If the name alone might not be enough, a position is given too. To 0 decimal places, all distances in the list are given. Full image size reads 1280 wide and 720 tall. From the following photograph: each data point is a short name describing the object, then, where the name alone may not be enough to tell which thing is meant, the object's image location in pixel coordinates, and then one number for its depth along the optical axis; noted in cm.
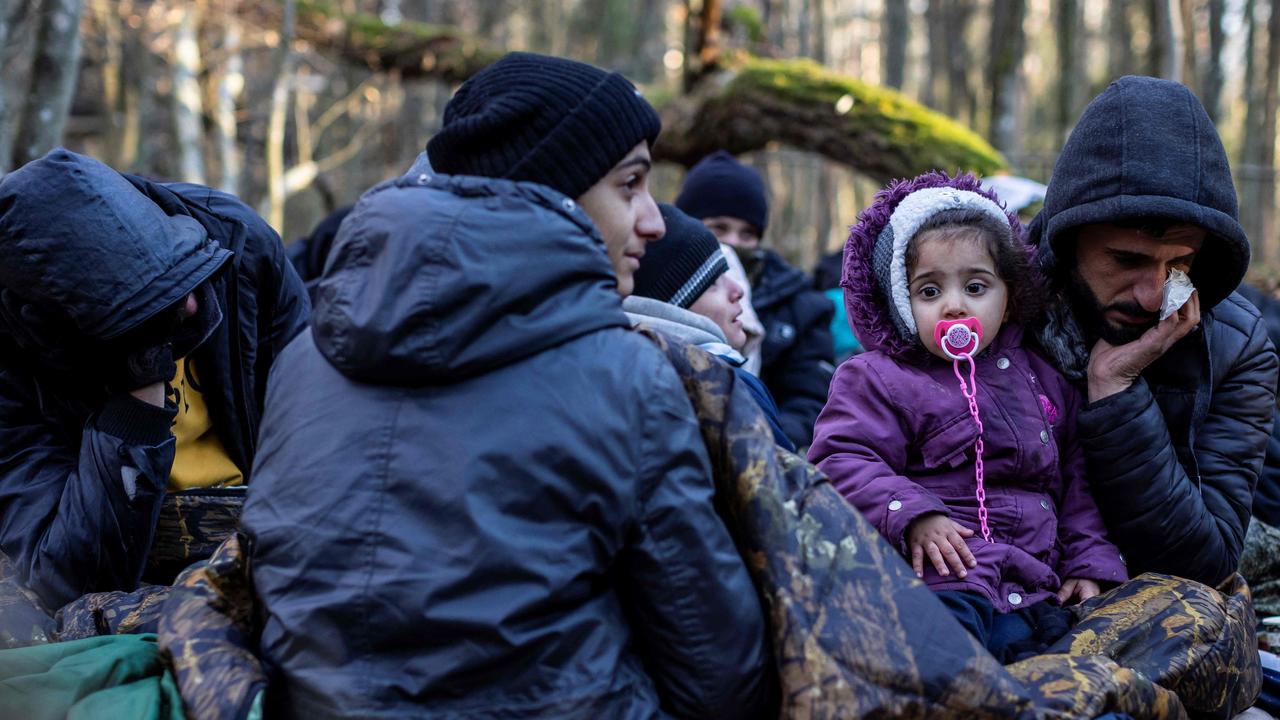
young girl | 257
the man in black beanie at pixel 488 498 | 180
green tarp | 199
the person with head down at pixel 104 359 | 265
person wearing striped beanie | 312
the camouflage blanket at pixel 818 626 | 192
